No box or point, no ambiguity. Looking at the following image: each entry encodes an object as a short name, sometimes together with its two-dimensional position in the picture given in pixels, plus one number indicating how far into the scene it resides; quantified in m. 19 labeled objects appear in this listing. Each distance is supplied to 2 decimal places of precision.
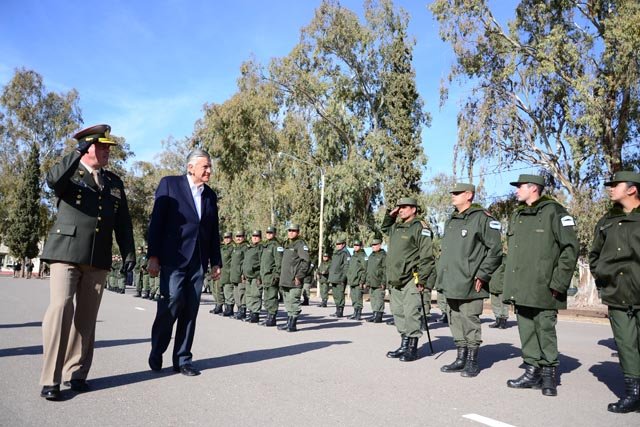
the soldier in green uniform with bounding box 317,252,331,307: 21.70
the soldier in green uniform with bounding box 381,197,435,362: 7.66
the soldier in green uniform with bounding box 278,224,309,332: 11.37
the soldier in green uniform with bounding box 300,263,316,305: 21.47
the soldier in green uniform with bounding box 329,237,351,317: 17.31
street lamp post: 30.06
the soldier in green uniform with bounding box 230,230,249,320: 13.67
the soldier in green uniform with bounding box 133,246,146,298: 22.66
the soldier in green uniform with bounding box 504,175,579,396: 5.80
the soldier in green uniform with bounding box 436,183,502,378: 6.68
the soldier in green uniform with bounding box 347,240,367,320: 15.90
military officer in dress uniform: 4.81
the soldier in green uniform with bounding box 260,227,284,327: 12.20
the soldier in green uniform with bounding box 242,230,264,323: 12.76
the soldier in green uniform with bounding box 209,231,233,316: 14.68
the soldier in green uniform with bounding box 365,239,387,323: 14.94
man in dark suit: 5.89
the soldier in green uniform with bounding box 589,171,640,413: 5.22
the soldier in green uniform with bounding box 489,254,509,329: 13.05
